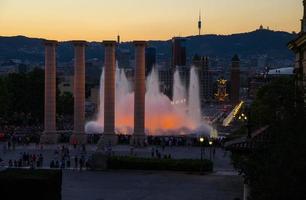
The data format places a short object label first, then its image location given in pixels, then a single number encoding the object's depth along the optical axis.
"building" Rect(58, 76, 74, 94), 184.25
